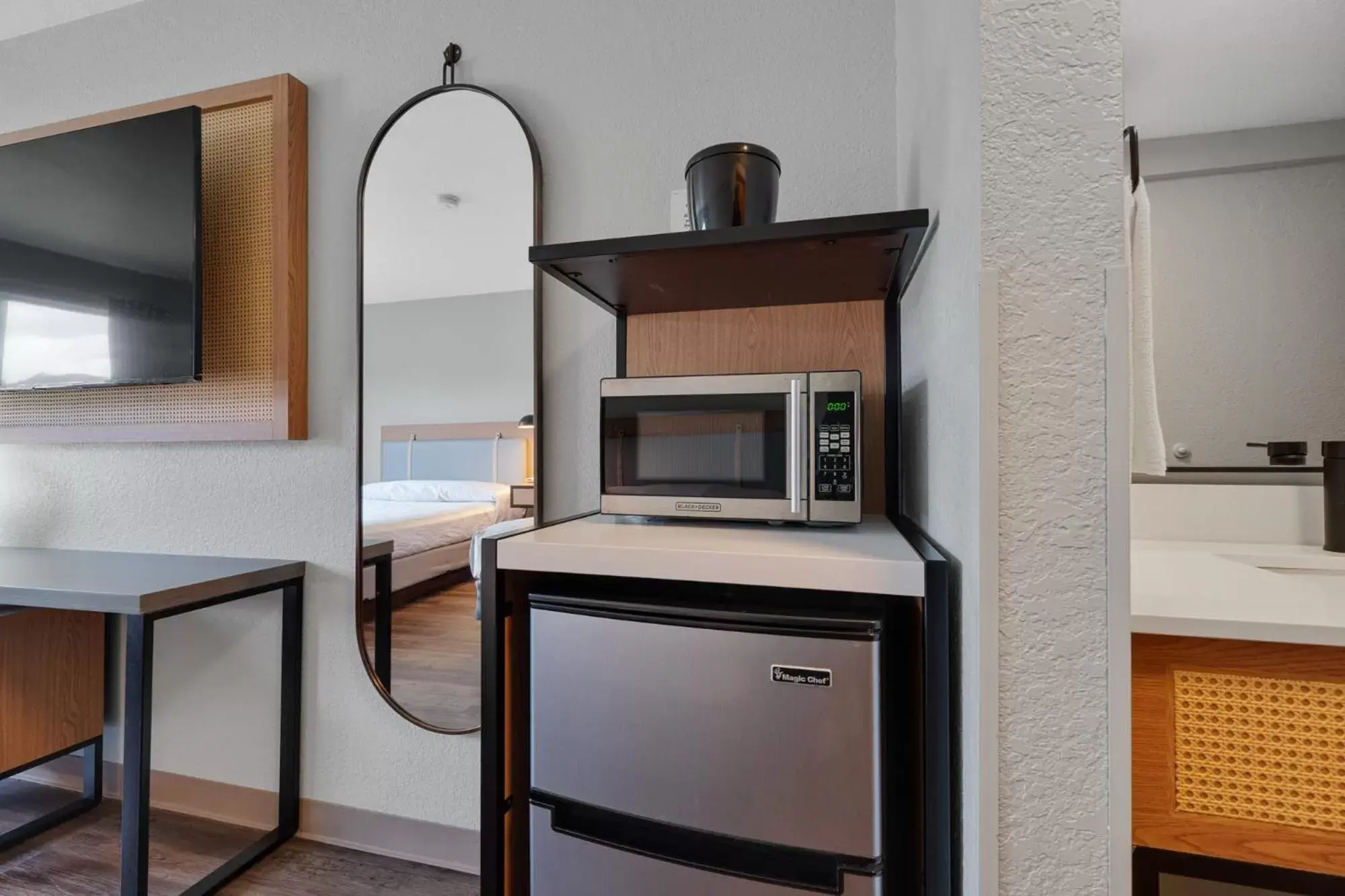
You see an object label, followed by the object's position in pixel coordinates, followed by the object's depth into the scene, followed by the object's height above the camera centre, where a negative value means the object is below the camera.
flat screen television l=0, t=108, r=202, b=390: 1.69 +0.59
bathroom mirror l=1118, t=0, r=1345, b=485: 1.33 +0.52
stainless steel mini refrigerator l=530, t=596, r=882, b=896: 0.79 -0.42
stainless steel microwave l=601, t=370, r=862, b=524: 1.06 +0.01
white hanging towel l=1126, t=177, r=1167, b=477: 1.31 +0.22
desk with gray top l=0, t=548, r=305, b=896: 1.32 -0.35
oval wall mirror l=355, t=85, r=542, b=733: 1.59 +0.21
